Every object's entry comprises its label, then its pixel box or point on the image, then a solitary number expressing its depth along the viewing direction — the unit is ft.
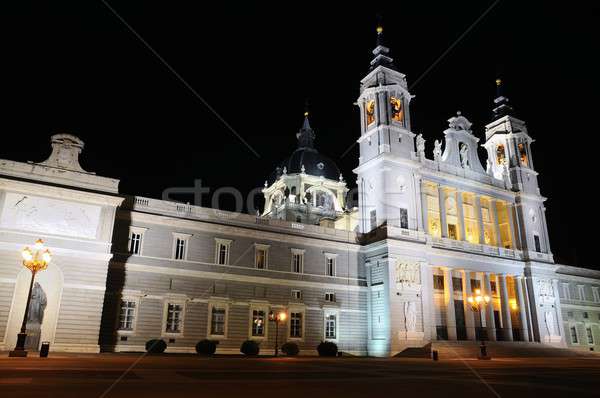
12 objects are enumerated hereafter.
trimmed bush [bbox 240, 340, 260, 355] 104.58
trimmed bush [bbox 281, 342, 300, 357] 106.73
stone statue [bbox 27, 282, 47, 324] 91.66
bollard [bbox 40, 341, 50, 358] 67.96
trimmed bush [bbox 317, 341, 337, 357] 112.68
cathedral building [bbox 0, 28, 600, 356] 94.68
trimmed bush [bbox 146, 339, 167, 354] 99.45
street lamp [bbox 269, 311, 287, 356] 107.45
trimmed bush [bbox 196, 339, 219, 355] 101.19
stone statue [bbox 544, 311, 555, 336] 154.92
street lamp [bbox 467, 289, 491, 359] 108.06
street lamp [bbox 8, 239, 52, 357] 69.31
